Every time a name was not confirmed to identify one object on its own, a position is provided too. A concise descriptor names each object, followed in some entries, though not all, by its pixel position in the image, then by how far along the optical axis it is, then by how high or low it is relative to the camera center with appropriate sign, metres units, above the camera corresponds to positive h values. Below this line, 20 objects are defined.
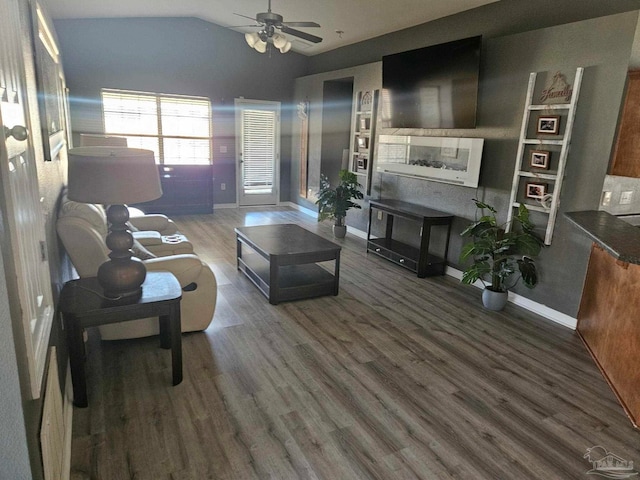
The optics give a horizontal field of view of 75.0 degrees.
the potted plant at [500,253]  3.58 -0.90
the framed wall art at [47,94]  2.13 +0.22
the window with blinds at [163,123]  6.91 +0.21
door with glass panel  7.91 -0.22
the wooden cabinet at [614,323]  2.45 -1.11
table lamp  2.08 -0.28
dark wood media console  4.46 -1.19
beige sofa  2.49 -0.86
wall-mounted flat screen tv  4.07 +0.65
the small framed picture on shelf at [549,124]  3.41 +0.22
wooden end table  2.16 -0.92
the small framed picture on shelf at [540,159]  3.50 -0.06
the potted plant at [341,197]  5.95 -0.76
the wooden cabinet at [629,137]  3.03 +0.13
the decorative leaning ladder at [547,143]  3.30 +0.01
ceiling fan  3.80 +1.02
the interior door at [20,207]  1.10 -0.23
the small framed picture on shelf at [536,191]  3.56 -0.33
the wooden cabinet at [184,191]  7.21 -0.93
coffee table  3.70 -1.06
